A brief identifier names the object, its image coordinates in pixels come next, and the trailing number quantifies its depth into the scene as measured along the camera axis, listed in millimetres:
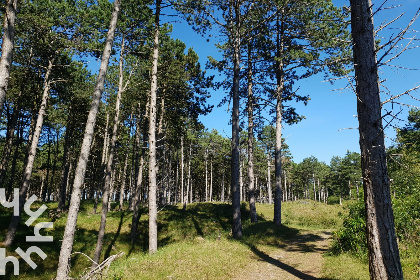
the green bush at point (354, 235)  8727
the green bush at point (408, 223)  8820
